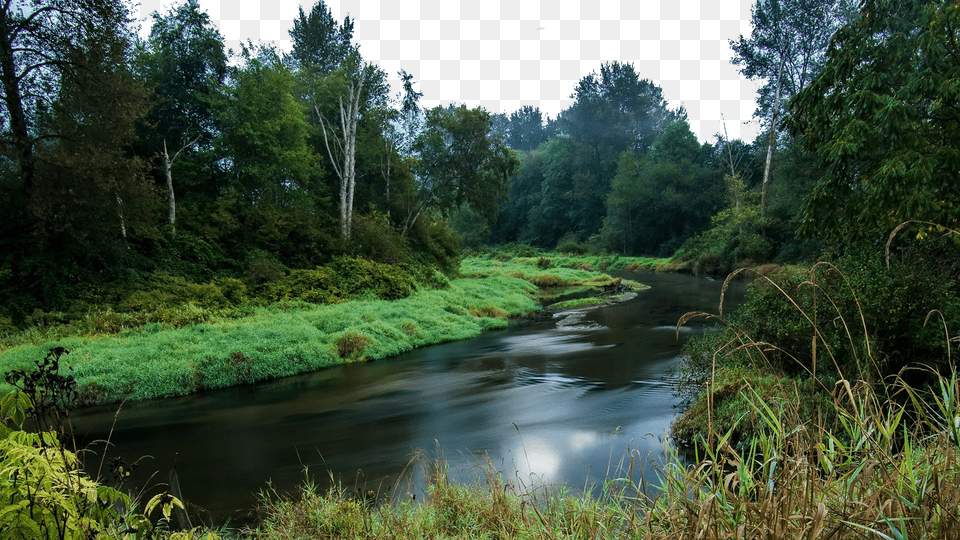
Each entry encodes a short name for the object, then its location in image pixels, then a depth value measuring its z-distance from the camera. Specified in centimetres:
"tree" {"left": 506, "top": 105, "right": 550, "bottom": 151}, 9969
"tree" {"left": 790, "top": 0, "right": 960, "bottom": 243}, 825
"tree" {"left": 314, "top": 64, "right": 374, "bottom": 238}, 2489
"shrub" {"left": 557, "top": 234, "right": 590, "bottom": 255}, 5602
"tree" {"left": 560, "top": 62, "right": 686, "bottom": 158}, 6681
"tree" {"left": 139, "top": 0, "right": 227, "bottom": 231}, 2127
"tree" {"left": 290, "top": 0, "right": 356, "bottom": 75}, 3341
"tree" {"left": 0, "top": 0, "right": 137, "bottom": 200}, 1376
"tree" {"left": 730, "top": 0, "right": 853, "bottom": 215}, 3050
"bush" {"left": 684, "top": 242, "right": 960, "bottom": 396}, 665
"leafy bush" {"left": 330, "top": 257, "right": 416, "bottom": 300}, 1952
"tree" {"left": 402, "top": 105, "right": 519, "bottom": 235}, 2881
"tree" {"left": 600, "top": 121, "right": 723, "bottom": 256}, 4772
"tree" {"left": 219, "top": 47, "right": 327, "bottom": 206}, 2180
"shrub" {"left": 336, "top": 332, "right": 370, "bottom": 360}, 1370
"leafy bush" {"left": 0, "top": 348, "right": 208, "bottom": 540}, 202
